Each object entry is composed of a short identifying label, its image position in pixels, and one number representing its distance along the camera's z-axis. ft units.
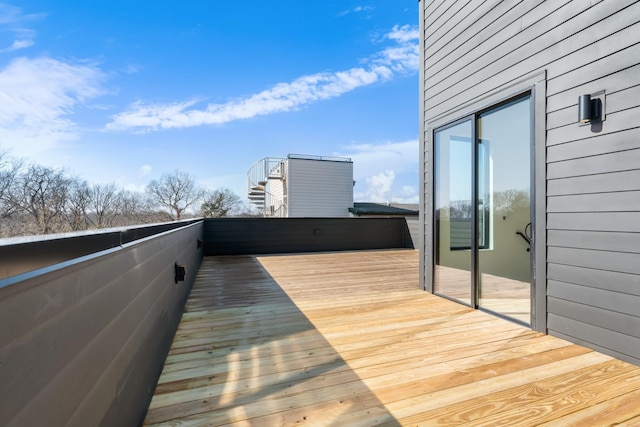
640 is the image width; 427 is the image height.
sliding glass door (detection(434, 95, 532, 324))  8.50
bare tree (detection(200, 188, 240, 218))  45.75
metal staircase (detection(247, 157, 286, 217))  42.40
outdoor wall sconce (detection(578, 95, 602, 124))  6.51
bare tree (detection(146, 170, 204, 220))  40.04
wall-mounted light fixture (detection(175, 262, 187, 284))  8.18
